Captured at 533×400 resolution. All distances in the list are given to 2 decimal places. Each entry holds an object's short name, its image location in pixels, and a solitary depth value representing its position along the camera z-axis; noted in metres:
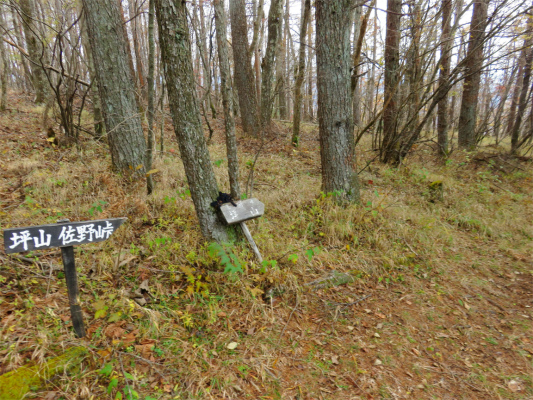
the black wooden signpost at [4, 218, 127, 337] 1.88
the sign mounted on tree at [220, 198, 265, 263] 3.41
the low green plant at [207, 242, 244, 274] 2.97
